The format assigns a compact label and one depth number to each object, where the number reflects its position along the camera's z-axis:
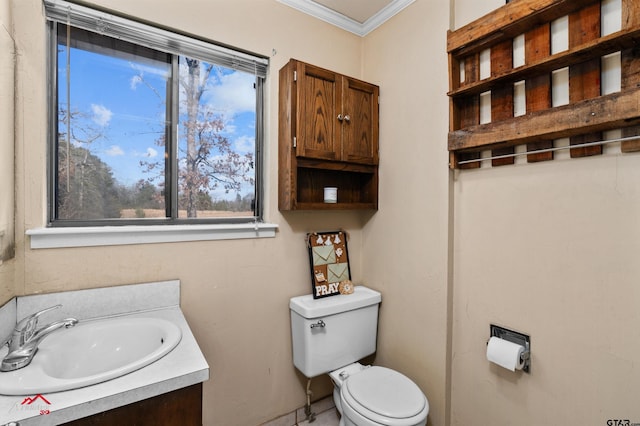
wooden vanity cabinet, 0.77
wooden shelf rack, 1.00
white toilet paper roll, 1.22
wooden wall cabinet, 1.60
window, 1.27
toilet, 1.29
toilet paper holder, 1.25
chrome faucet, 0.85
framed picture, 1.81
